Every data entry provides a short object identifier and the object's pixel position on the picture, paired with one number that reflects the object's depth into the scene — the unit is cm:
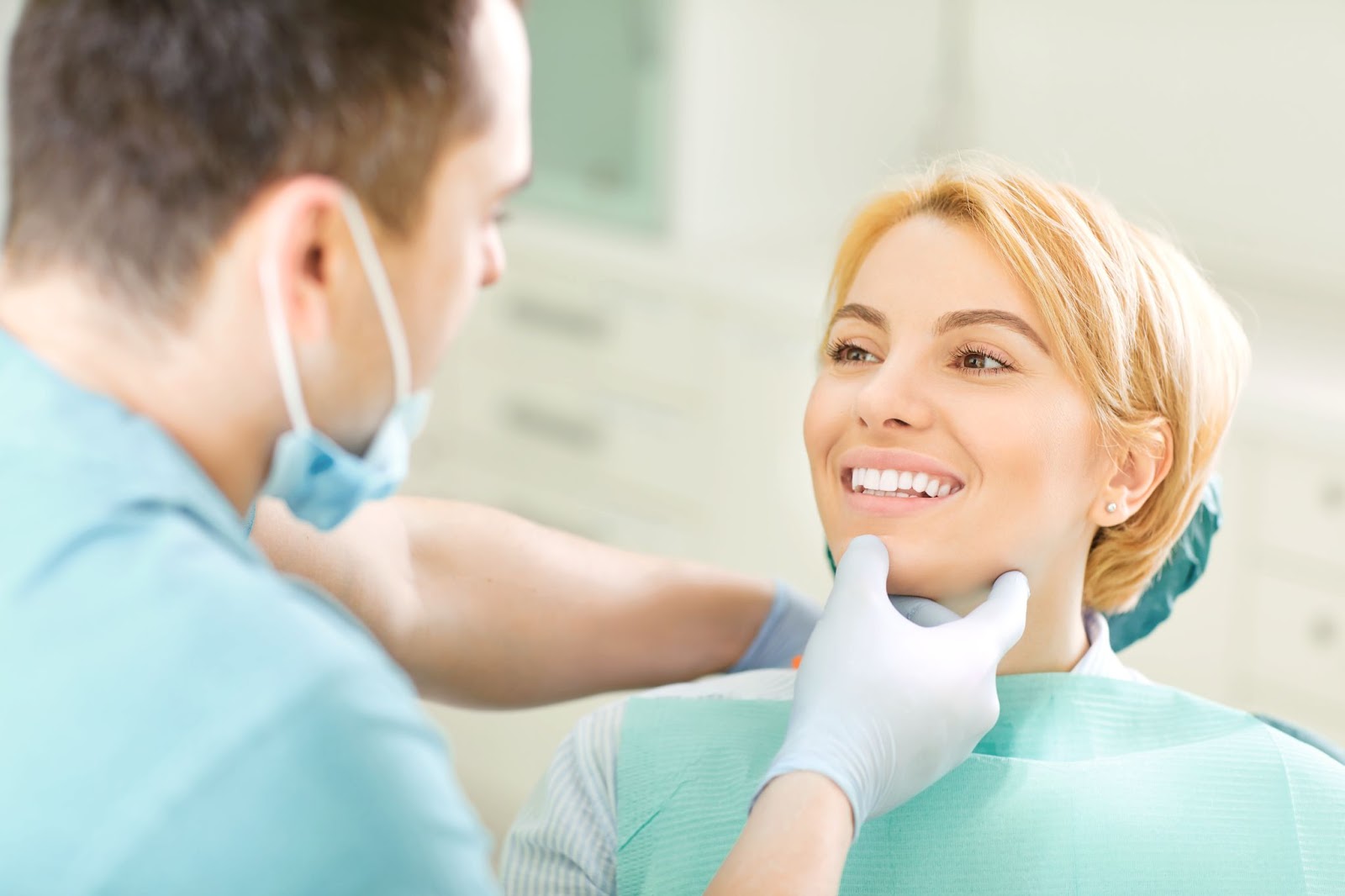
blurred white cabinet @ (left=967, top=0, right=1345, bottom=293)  301
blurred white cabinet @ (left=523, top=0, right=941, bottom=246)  318
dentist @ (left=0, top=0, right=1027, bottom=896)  78
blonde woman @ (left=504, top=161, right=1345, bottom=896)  130
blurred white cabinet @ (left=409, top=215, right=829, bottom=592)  301
